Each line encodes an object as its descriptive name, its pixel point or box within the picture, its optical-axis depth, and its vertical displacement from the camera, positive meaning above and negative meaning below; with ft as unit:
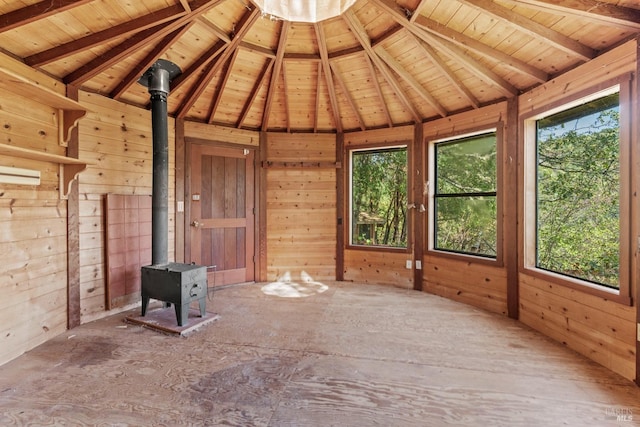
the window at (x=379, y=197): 15.14 +0.75
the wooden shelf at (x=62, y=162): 7.30 +1.42
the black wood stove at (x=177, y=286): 9.63 -2.31
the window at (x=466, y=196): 12.02 +0.65
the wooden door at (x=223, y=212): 13.94 +0.02
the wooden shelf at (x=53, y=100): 7.14 +3.01
